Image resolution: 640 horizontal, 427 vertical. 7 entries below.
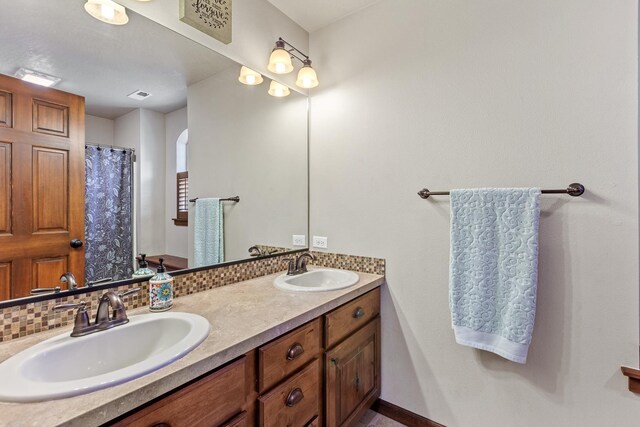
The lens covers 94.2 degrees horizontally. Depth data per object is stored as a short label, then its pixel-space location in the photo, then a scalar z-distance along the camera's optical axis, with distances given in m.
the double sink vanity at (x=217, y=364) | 0.68
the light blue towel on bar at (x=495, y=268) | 1.29
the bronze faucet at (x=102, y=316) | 0.96
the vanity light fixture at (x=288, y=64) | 1.76
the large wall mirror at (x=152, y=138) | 1.09
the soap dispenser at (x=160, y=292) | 1.20
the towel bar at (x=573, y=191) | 1.25
